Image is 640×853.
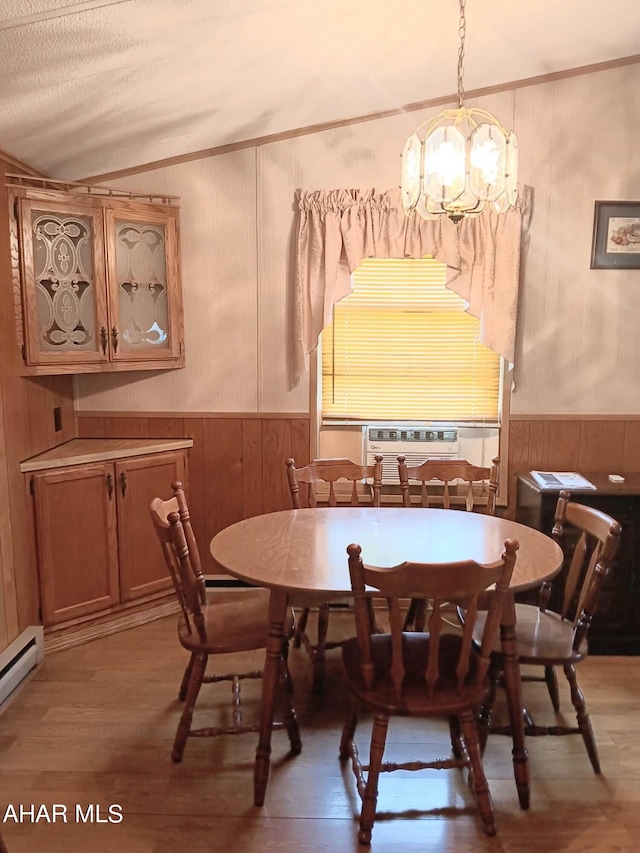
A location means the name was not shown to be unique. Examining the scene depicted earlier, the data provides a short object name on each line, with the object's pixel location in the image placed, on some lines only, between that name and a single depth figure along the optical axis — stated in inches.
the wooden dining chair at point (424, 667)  74.3
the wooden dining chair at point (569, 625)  90.0
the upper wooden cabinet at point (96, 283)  123.1
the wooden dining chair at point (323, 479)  118.7
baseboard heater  112.3
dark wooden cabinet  128.8
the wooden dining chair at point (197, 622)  91.8
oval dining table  86.0
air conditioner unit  146.4
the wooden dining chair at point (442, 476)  118.2
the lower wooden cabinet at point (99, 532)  126.5
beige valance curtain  138.9
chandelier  80.5
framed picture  139.3
